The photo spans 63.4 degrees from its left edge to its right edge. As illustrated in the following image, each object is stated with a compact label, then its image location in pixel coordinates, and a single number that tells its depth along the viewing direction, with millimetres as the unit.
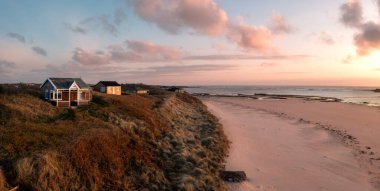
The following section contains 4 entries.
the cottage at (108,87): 49750
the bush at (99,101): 27436
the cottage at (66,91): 25172
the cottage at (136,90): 65500
